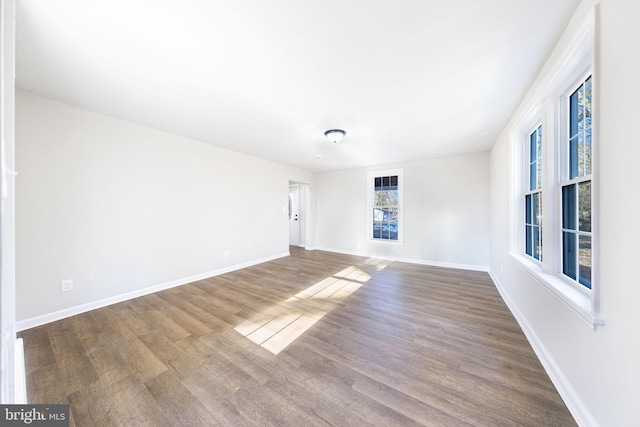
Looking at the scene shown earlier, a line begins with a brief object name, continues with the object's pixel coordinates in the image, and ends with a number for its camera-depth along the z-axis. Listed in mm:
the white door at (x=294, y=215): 7336
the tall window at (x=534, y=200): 2316
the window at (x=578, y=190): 1516
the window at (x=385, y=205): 5312
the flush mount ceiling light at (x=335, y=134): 3169
